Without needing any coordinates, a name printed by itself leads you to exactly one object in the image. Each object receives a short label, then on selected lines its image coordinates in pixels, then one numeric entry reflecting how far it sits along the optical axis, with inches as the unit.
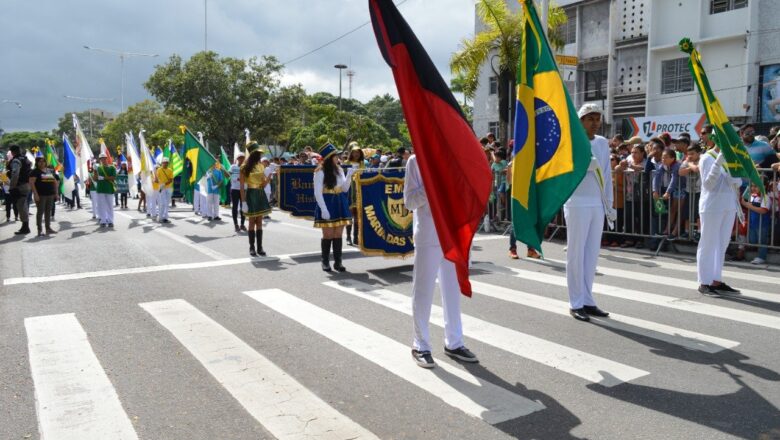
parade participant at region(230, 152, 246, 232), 684.1
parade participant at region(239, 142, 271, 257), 452.1
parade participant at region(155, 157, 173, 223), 757.9
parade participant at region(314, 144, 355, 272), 388.2
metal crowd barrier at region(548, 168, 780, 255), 405.4
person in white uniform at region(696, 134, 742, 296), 306.0
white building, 958.4
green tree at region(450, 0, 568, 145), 889.5
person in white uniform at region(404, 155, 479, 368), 206.2
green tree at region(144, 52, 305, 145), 1715.1
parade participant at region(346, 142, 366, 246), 421.1
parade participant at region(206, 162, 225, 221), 746.8
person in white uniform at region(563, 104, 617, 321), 256.1
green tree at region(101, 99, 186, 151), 2696.9
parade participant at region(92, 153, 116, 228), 682.8
